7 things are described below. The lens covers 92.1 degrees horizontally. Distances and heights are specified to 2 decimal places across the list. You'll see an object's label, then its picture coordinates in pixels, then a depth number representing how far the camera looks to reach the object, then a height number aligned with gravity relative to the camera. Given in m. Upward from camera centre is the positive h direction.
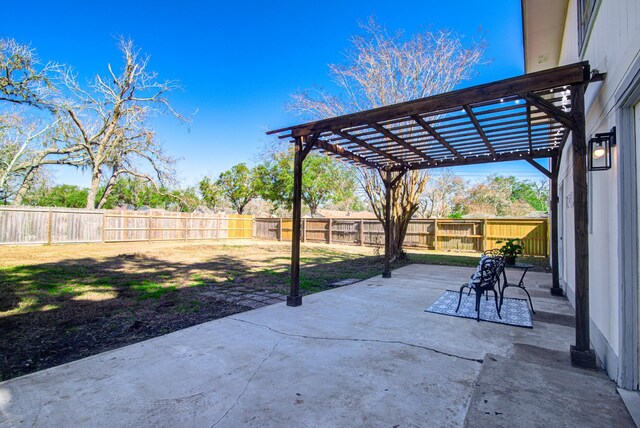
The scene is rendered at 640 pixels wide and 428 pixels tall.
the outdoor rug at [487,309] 3.96 -1.16
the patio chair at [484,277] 3.87 -0.64
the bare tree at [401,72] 10.39 +5.37
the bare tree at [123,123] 16.76 +5.52
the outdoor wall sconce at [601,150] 2.50 +0.69
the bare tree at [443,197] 24.70 +2.64
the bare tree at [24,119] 13.02 +4.88
